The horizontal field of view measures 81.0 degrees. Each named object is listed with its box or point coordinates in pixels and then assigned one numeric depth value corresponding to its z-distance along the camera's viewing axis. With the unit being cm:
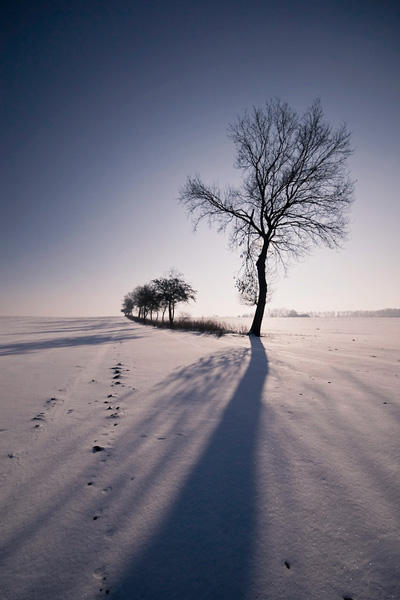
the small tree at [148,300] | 3847
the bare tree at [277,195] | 1095
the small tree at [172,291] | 3512
